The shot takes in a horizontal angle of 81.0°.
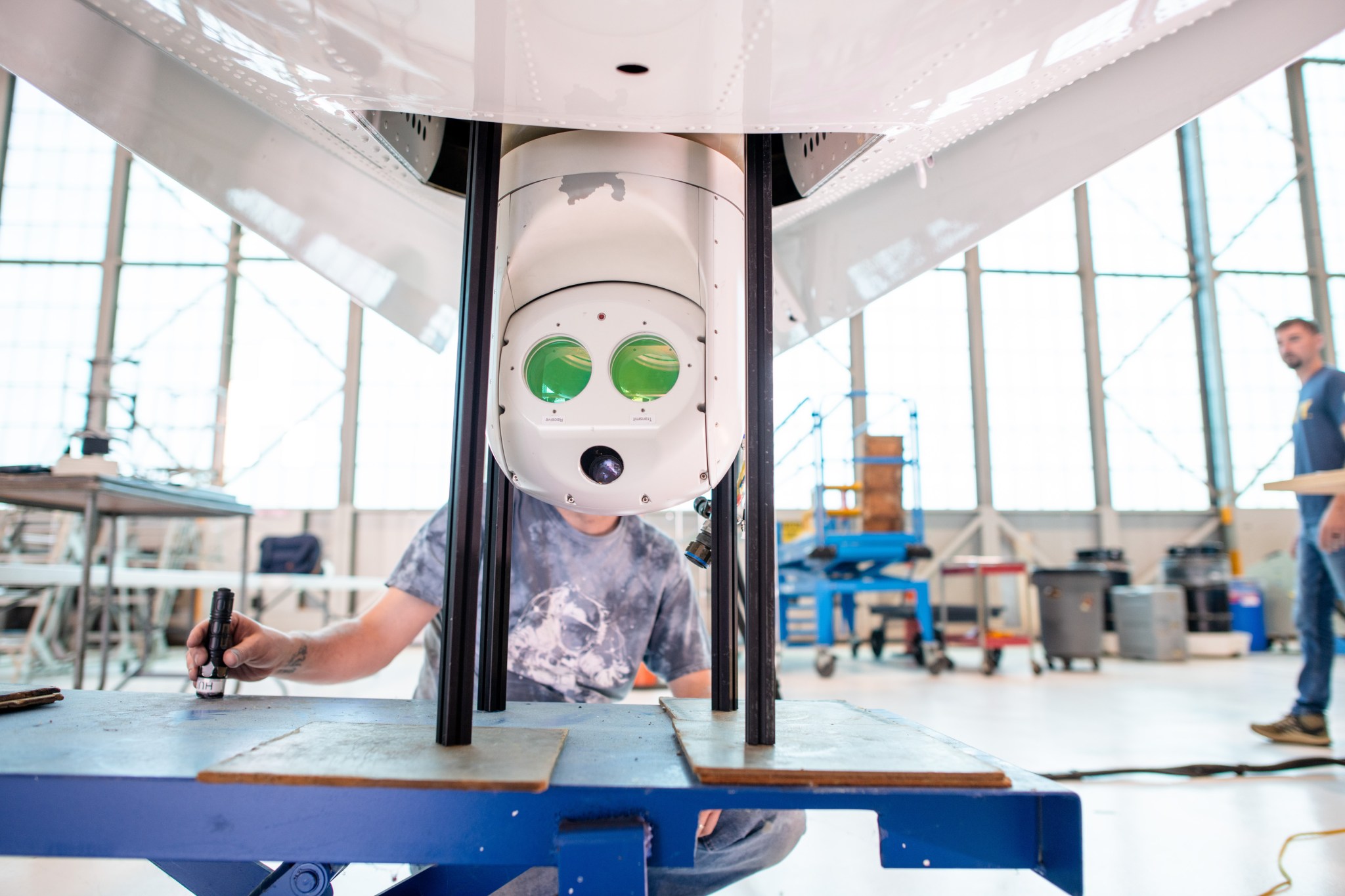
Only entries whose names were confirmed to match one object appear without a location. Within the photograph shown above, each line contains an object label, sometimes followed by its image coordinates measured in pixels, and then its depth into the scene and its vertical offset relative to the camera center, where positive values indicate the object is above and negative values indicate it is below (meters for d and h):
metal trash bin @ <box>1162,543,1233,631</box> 7.11 -0.23
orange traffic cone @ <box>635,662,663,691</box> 4.14 -0.66
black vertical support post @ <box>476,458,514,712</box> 1.06 -0.05
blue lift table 0.65 -0.22
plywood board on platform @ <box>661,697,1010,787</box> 0.68 -0.19
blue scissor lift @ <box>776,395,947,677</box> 5.17 -0.06
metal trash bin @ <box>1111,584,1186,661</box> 6.44 -0.54
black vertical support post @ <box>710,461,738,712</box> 1.05 -0.07
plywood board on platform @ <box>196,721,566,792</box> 0.64 -0.18
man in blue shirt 2.85 -0.02
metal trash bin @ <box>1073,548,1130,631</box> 7.38 -0.06
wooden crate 6.43 +0.48
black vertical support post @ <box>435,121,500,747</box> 0.81 +0.05
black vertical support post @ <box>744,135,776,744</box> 0.82 +0.04
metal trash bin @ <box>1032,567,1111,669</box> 5.59 -0.40
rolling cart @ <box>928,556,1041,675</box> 5.31 -0.49
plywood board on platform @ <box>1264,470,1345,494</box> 2.32 +0.22
